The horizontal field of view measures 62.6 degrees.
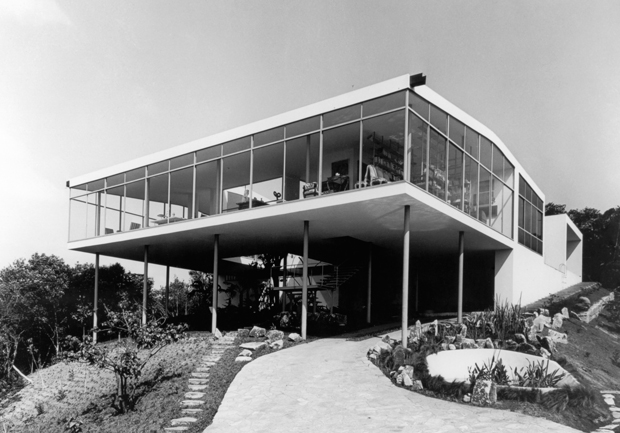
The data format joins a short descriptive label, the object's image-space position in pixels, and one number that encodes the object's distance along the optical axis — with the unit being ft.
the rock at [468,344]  37.78
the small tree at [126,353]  36.37
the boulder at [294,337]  49.40
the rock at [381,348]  40.49
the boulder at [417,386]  33.01
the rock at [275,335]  49.45
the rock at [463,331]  41.69
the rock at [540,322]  43.61
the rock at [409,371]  34.37
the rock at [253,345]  45.75
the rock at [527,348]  36.34
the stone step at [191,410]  31.78
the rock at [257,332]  52.09
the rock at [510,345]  37.09
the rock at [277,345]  46.60
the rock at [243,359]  42.37
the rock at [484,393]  29.27
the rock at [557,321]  52.32
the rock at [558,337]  43.19
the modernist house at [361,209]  46.24
